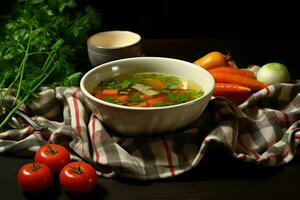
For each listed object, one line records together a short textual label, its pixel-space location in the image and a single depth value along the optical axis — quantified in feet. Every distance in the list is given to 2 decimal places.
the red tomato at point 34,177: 2.87
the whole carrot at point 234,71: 3.74
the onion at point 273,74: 3.71
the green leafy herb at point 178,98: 3.26
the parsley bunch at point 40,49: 3.53
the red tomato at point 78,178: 2.87
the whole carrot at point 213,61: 3.89
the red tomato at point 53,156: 3.00
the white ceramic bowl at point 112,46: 3.84
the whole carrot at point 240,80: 3.62
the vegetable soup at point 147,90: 3.27
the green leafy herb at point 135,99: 3.26
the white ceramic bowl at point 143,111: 3.02
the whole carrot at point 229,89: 3.55
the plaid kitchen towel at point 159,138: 3.06
